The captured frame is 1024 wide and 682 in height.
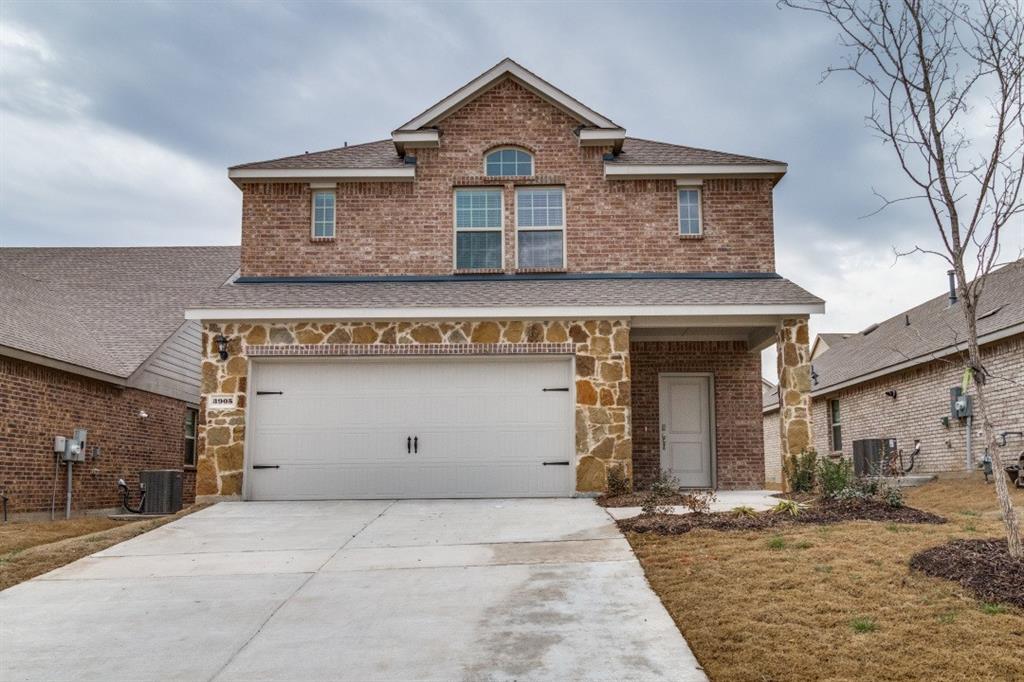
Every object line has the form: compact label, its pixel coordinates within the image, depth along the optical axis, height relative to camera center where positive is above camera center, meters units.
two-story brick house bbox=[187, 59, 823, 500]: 13.54 +2.03
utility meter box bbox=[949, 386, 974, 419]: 17.30 +0.78
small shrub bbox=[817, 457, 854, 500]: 11.30 -0.44
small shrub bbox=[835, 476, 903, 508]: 10.53 -0.60
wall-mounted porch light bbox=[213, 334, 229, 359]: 13.46 +1.56
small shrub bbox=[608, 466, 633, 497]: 13.17 -0.57
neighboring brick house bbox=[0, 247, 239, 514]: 15.20 +1.59
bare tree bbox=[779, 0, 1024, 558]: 7.58 +2.70
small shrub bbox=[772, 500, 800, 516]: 10.08 -0.74
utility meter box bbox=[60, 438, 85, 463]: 16.08 -0.08
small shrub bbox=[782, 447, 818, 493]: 13.09 -0.41
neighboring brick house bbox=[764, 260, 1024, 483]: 16.09 +1.40
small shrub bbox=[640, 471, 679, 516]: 10.80 -0.73
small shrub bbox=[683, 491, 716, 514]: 10.48 -0.73
